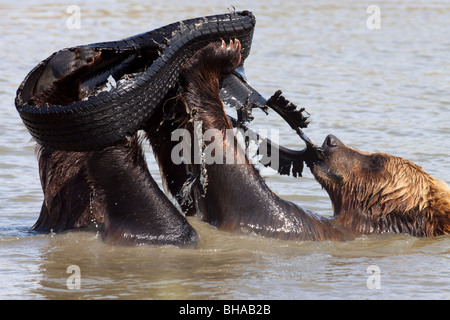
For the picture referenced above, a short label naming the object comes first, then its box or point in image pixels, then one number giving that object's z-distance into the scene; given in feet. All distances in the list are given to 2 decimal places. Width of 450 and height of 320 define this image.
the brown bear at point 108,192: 36.73
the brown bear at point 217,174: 38.09
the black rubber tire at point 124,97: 34.12
